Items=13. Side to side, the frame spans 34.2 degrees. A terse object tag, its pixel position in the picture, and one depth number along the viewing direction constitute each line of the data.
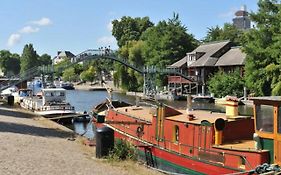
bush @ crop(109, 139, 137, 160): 19.88
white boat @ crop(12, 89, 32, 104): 63.61
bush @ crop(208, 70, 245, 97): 70.94
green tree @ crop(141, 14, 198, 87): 94.94
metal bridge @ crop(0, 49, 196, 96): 73.03
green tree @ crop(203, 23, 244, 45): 111.25
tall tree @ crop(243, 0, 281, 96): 58.16
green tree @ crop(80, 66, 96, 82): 147.68
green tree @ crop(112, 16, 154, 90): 106.38
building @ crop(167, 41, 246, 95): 79.88
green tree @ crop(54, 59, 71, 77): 72.69
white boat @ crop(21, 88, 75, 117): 43.34
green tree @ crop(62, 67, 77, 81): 165.88
